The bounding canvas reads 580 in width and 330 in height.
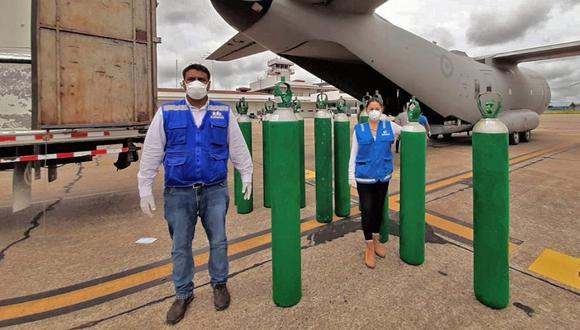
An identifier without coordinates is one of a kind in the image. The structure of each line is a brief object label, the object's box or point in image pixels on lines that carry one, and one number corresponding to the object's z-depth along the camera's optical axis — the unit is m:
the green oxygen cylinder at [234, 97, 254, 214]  4.59
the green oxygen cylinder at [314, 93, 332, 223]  4.08
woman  2.89
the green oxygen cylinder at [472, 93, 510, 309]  2.28
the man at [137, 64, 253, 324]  2.24
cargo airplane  6.11
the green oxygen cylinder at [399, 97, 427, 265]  2.94
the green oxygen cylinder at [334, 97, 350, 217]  4.11
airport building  51.78
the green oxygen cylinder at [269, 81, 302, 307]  2.37
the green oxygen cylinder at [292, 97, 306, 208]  4.36
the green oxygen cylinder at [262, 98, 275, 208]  4.78
